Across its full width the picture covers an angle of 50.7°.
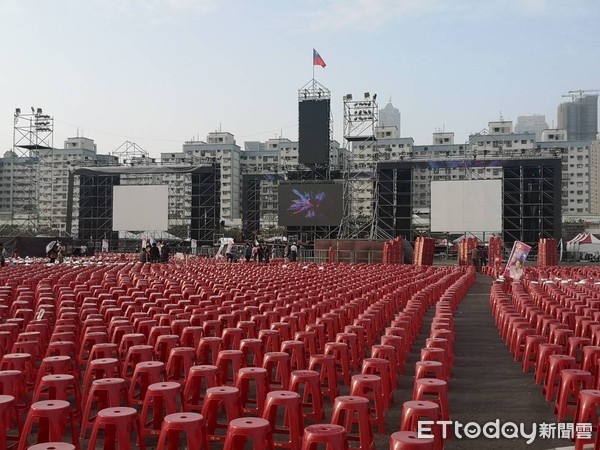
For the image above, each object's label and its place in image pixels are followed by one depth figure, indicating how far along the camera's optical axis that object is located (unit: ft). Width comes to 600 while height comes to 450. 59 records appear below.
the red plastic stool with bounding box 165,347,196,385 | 17.90
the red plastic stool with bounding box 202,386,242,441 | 12.83
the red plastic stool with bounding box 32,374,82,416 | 14.02
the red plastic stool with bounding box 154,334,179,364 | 20.18
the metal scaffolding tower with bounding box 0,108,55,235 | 133.80
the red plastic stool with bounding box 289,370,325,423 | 14.97
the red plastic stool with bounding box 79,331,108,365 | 20.37
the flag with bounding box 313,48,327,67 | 126.00
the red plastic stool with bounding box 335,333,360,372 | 21.27
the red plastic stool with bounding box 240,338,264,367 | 19.35
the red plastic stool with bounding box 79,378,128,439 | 13.75
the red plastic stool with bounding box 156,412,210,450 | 11.06
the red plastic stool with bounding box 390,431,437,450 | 10.04
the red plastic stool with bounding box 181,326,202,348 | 21.57
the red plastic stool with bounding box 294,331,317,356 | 21.50
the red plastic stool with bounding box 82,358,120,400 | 16.15
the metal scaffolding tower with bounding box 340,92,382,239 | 114.52
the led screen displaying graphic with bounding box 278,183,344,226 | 113.91
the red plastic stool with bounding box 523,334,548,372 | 21.99
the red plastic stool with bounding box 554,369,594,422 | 15.90
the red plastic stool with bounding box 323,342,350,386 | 19.38
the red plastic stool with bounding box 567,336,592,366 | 20.57
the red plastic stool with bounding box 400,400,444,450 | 12.12
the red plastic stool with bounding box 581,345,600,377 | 18.66
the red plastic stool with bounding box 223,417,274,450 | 10.78
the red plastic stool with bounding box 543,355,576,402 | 17.84
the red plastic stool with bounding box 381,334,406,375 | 20.38
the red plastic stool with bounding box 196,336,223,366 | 19.39
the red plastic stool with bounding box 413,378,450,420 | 14.56
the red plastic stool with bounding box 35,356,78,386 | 16.03
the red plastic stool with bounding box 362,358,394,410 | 16.87
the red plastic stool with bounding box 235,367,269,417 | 15.05
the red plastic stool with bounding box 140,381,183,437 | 13.23
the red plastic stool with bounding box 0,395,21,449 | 11.96
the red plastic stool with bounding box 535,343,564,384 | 19.62
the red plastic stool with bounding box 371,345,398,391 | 18.67
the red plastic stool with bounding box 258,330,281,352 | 21.47
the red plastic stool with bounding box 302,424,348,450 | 10.57
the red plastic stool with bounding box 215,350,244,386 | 17.29
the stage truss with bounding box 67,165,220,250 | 119.34
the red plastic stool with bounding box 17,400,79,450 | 11.69
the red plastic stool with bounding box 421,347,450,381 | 18.28
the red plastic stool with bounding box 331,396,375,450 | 12.35
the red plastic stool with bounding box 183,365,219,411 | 15.02
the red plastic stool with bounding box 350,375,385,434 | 14.47
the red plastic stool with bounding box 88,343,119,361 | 18.04
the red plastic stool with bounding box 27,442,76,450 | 10.09
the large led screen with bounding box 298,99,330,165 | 119.34
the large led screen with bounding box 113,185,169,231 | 124.16
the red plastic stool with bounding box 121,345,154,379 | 17.85
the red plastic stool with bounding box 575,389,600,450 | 13.25
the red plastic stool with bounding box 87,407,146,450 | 11.39
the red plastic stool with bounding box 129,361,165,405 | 15.58
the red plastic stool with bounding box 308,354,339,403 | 17.31
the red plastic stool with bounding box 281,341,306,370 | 19.20
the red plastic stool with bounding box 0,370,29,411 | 14.17
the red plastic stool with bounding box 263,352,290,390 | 17.20
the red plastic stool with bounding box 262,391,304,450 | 12.59
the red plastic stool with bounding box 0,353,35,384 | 16.29
